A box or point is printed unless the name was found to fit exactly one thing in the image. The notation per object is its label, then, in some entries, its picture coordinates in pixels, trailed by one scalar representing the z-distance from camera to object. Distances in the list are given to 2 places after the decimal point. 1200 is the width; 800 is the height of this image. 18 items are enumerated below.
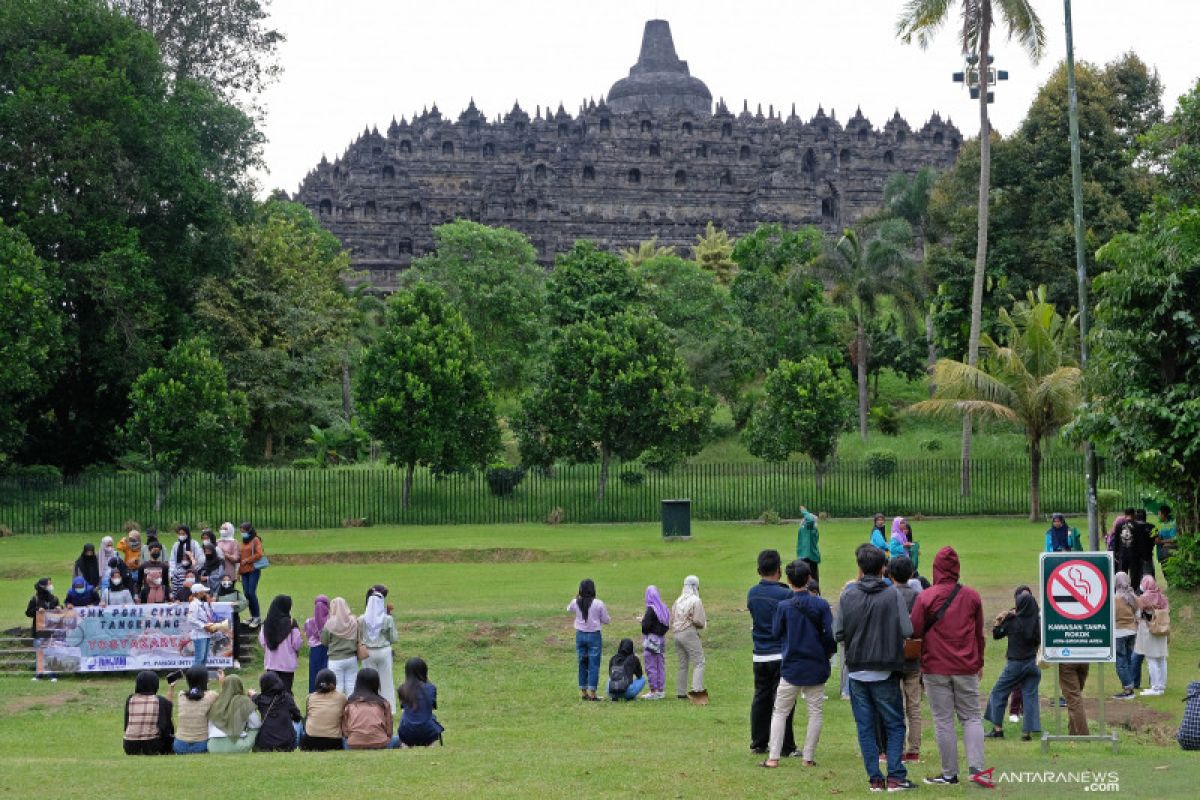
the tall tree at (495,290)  56.56
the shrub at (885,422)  52.28
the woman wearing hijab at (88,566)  19.83
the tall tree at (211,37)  46.31
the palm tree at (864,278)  47.12
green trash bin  30.42
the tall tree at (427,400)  35.88
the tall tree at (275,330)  45.47
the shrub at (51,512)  33.72
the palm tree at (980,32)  33.94
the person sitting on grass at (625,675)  15.29
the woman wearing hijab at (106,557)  19.09
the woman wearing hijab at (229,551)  19.48
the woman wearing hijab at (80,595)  18.19
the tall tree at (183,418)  35.59
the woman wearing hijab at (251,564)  19.56
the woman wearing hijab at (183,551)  19.73
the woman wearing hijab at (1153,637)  14.83
